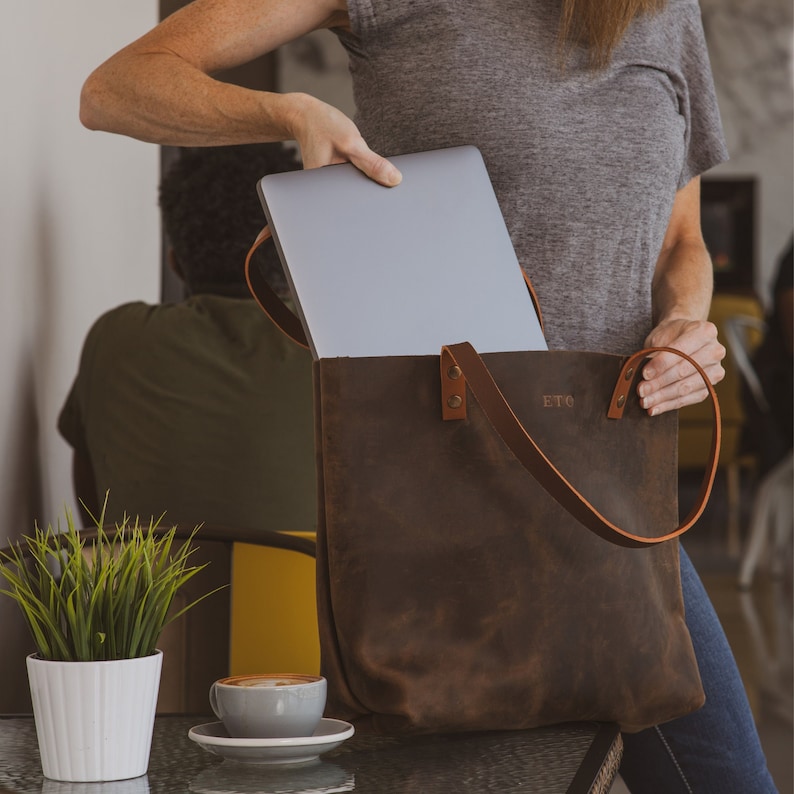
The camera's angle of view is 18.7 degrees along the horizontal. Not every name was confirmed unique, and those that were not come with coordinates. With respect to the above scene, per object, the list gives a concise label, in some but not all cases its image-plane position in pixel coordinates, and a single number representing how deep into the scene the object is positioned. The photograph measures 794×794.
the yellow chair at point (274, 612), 2.67
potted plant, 2.01
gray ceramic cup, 2.04
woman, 2.36
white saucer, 2.02
